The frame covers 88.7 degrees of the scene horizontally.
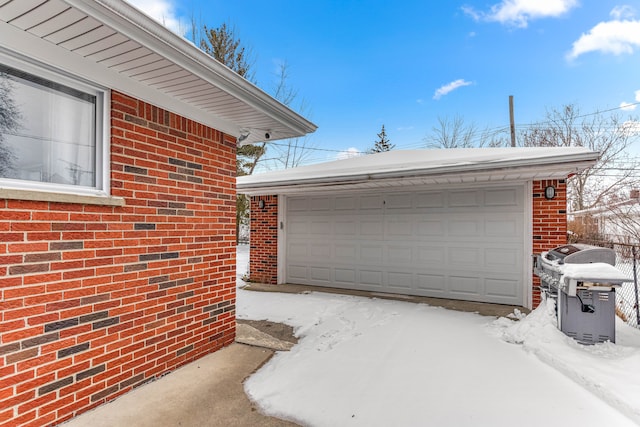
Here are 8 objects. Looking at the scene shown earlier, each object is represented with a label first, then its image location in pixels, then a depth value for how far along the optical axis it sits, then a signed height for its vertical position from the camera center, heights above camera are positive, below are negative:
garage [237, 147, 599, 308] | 5.36 -0.02
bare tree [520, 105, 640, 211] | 13.16 +3.37
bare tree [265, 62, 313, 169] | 14.68 +3.91
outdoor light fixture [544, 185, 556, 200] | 5.45 +0.48
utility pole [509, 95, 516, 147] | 13.27 +4.21
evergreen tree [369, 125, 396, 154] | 24.80 +5.88
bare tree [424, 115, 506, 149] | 17.28 +4.74
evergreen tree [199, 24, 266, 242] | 13.36 +7.01
